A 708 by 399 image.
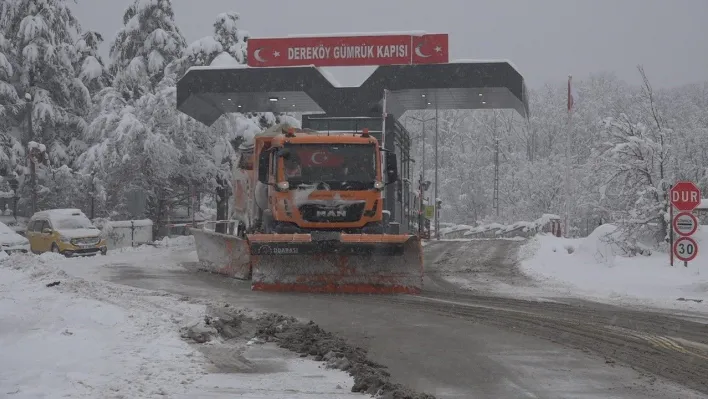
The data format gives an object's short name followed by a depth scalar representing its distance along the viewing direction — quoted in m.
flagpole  31.50
